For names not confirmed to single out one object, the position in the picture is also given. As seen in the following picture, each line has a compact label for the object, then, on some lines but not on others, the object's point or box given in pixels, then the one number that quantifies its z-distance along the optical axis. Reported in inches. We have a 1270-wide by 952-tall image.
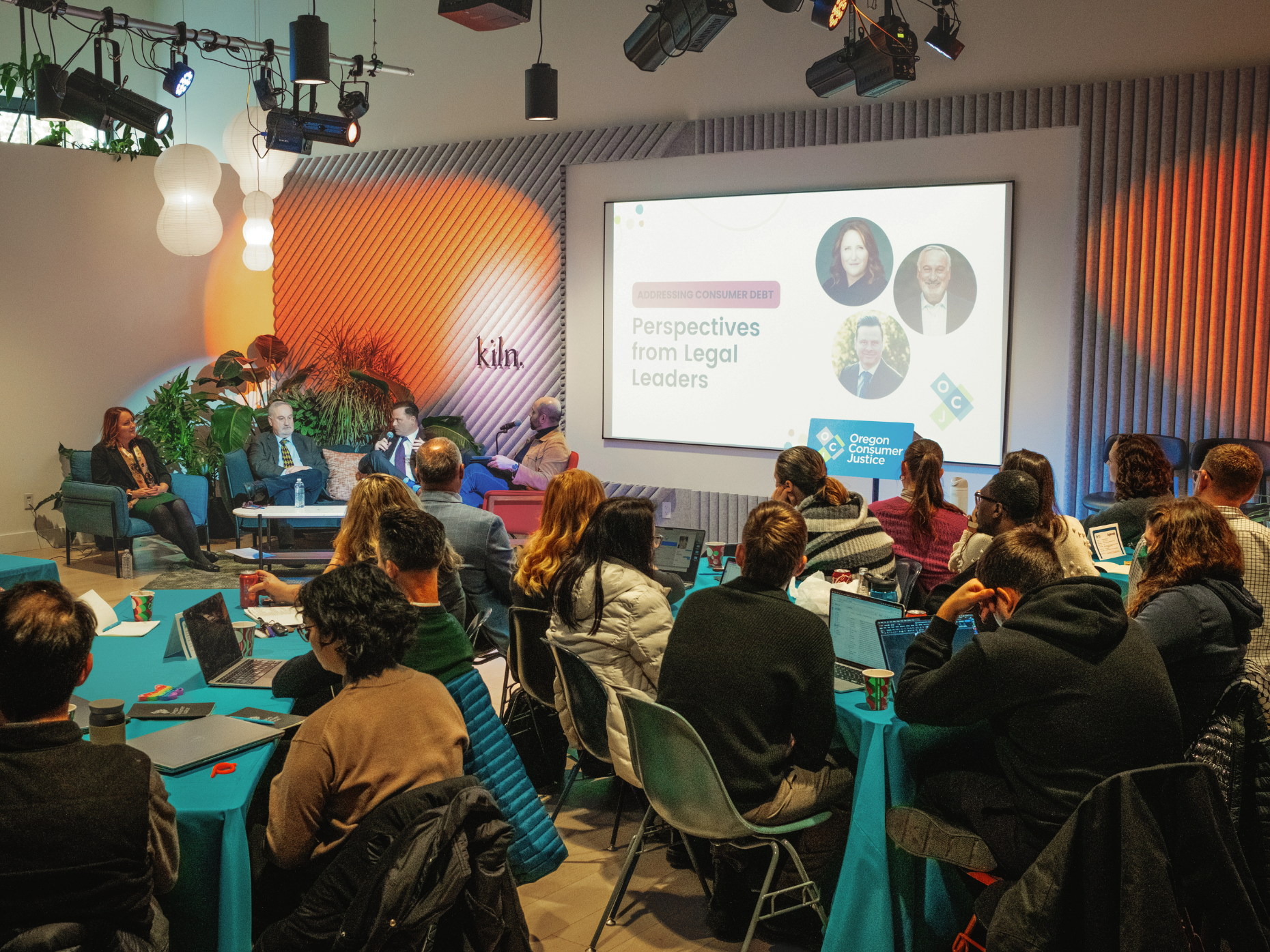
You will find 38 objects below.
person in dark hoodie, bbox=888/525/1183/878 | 88.7
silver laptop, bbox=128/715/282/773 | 92.3
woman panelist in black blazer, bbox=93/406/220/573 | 318.0
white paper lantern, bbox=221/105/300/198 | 302.5
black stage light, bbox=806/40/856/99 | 255.6
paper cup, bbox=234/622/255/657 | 124.2
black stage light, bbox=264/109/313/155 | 294.0
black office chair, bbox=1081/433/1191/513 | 252.5
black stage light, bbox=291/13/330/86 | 255.4
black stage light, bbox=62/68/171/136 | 265.0
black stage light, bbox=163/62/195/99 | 285.3
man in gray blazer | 165.8
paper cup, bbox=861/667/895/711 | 108.9
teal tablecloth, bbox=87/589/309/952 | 84.7
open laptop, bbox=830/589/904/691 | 117.8
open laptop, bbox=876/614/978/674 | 114.4
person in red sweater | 169.2
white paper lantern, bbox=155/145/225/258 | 265.7
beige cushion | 348.2
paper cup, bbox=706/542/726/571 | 179.5
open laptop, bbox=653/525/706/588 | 171.9
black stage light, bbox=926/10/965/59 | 249.6
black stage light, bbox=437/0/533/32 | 207.5
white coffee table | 295.3
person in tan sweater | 79.9
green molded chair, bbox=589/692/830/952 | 101.7
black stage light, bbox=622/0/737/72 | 207.0
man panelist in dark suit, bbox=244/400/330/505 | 330.0
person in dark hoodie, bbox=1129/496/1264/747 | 109.7
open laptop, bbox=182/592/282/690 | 116.0
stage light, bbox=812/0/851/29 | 223.3
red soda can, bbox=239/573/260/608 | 141.1
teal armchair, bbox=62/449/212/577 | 312.8
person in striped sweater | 152.8
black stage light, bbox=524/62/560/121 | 275.3
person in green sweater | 102.6
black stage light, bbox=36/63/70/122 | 264.5
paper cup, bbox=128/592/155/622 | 140.6
